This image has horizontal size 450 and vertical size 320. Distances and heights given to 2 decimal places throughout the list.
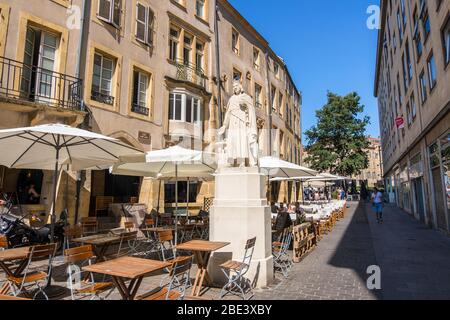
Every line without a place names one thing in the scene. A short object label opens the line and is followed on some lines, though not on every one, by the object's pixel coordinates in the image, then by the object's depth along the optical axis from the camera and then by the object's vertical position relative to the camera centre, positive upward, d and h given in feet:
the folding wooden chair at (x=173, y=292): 12.32 -3.90
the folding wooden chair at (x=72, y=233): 22.40 -2.51
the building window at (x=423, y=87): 43.42 +16.59
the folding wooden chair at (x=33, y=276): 14.41 -3.76
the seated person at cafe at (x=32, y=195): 35.51 +0.46
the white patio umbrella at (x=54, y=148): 18.56 +3.62
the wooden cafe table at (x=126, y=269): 10.92 -2.65
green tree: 119.75 +25.57
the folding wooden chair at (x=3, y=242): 16.87 -2.44
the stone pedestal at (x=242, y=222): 18.76 -1.41
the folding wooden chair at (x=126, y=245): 21.57 -4.58
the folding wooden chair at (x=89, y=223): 30.71 -2.47
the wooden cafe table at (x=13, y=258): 14.34 -2.77
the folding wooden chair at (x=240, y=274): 16.31 -4.33
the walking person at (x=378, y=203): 55.11 -0.61
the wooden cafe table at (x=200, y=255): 16.02 -3.03
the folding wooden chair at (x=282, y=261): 21.86 -4.93
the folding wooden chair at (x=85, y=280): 13.02 -3.78
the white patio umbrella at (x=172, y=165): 26.37 +3.40
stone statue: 20.63 +4.79
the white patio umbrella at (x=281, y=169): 32.19 +3.41
